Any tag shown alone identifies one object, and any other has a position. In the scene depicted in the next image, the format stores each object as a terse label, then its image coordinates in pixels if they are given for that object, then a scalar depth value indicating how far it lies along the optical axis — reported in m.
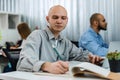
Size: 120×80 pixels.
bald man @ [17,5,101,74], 1.43
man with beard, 2.90
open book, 1.16
